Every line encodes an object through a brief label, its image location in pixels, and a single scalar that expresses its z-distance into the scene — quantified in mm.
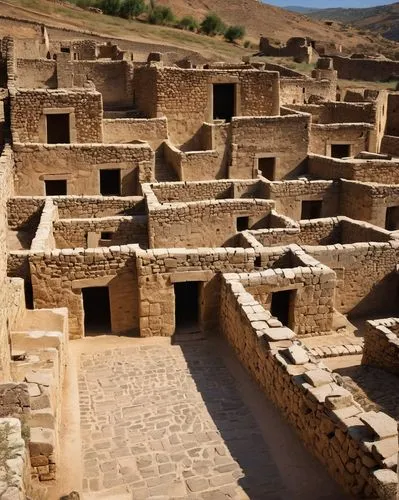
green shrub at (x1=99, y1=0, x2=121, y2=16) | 57062
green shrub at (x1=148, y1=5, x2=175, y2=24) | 59281
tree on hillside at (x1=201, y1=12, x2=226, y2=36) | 63281
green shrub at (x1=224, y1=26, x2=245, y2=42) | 63031
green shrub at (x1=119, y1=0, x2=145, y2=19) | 57281
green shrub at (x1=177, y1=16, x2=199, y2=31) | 61938
